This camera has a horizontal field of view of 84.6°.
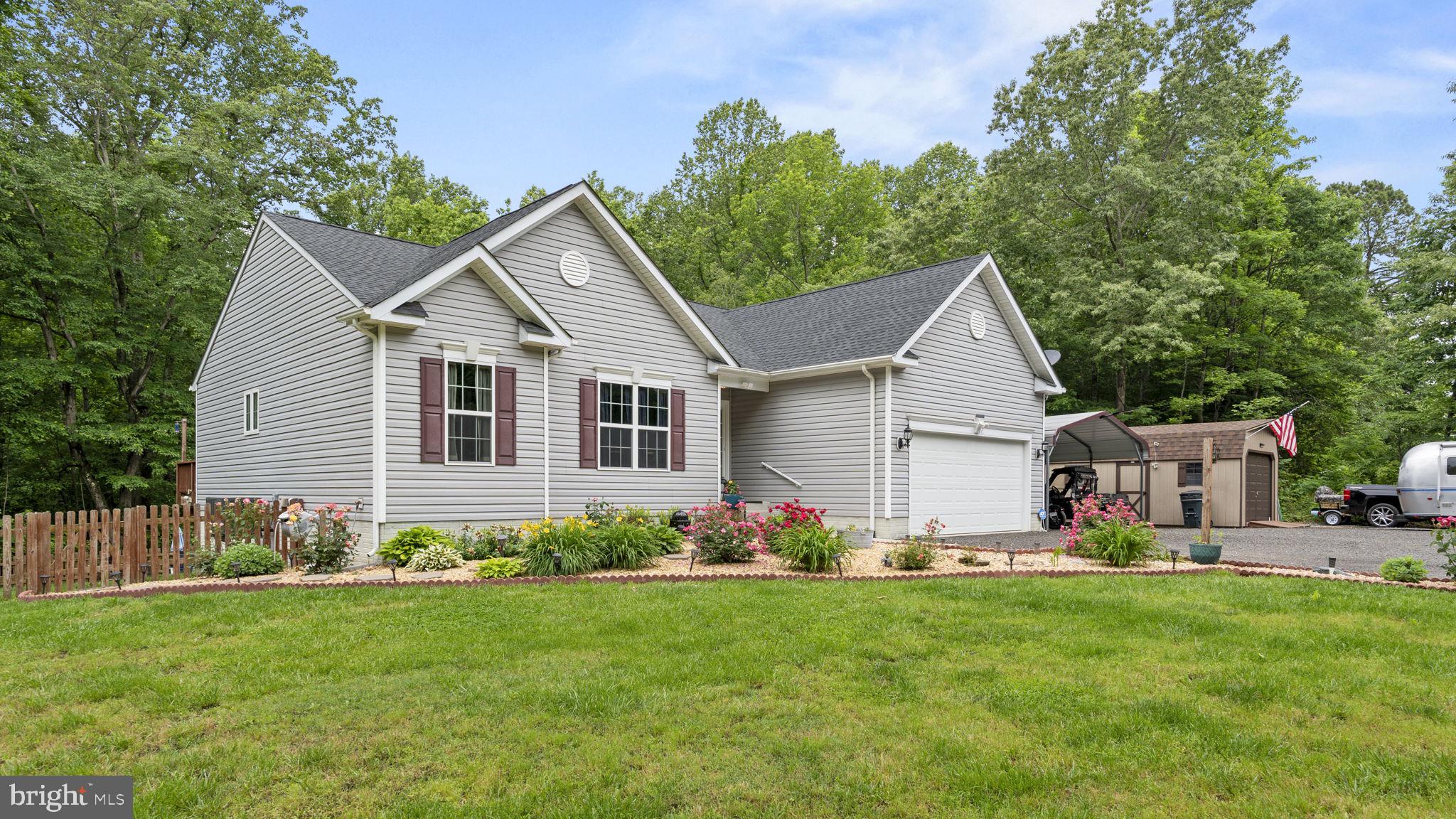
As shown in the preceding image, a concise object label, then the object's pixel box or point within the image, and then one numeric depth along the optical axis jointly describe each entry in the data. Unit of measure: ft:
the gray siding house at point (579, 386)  37.60
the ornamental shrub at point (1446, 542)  30.25
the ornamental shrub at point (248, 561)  31.37
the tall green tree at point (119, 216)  62.64
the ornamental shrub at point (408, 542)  34.30
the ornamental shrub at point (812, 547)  32.00
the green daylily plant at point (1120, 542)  35.04
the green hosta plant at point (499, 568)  30.37
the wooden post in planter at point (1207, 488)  42.37
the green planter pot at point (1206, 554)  34.71
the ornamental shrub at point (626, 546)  32.37
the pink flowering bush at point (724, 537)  33.81
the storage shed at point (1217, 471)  67.10
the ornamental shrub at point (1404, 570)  29.99
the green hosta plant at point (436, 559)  33.01
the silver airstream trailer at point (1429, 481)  63.16
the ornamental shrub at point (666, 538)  35.76
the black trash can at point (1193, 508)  66.33
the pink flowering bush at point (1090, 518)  37.35
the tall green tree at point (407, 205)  90.38
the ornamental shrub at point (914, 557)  32.99
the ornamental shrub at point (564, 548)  30.96
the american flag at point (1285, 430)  68.15
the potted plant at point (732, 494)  51.62
